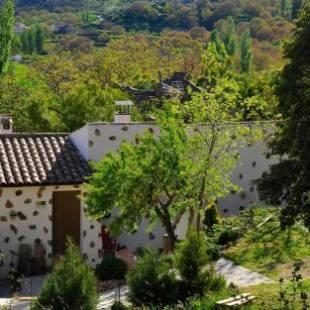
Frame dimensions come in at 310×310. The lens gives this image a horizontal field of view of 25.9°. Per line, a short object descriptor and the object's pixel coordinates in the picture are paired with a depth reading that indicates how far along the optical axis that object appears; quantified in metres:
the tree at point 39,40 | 120.31
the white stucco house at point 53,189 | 18.05
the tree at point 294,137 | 11.41
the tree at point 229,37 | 85.59
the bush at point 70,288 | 11.53
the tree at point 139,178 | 15.47
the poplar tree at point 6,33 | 57.12
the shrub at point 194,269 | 12.77
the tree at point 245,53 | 83.00
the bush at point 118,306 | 12.70
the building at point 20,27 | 153.65
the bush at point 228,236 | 17.98
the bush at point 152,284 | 12.45
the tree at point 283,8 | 151.77
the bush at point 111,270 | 16.59
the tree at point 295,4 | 132.98
